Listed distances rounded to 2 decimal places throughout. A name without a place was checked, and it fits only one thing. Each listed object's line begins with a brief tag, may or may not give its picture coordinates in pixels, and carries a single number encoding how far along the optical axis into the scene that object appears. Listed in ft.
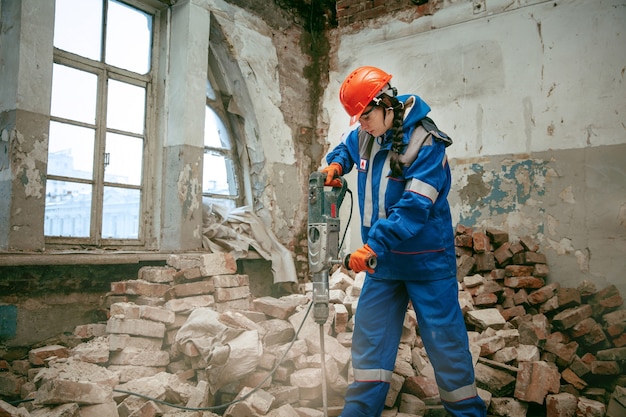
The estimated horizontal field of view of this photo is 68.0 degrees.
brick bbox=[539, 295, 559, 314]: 12.60
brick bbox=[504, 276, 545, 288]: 13.14
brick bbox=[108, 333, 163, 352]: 9.82
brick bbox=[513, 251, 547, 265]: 13.39
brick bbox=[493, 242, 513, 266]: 13.53
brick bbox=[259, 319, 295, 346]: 10.14
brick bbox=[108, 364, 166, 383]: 9.32
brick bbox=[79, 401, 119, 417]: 7.61
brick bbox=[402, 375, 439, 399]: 9.21
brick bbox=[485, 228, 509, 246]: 13.89
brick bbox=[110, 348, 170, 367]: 9.66
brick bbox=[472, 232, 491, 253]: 13.76
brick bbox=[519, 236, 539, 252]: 13.60
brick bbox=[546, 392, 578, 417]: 9.10
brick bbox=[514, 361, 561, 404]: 9.39
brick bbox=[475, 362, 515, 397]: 9.83
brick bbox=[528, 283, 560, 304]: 12.74
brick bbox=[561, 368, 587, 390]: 10.85
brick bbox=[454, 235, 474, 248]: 14.10
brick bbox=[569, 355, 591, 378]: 10.98
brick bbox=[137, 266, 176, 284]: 11.69
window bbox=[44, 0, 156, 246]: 12.44
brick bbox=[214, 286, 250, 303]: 12.16
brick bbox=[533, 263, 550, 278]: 13.33
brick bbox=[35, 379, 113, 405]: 7.54
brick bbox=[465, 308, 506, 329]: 11.82
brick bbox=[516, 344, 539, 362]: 10.93
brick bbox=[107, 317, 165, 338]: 9.93
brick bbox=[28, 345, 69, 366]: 10.36
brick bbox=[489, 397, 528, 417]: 9.23
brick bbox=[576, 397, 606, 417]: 9.03
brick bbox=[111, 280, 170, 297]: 11.39
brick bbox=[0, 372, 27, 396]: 9.75
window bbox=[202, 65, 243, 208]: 16.28
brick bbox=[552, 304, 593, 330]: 11.98
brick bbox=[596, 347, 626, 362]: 11.02
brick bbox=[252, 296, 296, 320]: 11.09
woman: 7.14
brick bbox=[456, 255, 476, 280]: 13.80
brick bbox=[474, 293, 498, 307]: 12.91
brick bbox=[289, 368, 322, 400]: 8.98
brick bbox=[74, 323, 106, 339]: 11.15
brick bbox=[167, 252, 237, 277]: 12.11
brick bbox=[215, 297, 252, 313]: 12.12
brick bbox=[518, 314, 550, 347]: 11.69
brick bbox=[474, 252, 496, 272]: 13.64
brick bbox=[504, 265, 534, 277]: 13.29
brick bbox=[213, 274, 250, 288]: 12.27
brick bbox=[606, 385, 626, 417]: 9.46
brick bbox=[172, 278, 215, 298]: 11.67
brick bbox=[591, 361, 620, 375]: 10.87
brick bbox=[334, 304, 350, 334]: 10.93
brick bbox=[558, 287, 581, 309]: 12.57
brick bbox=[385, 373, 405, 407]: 8.87
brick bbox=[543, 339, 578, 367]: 11.24
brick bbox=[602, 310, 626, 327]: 11.87
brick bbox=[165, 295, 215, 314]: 11.12
